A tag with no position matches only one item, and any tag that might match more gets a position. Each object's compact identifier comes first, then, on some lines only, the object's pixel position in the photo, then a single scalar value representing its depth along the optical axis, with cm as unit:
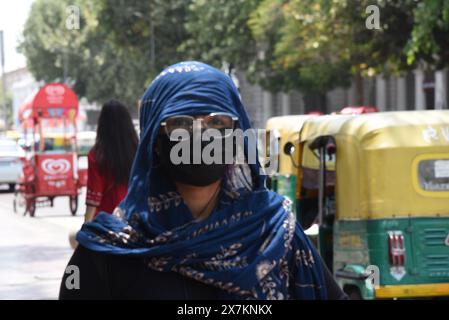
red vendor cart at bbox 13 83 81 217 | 2120
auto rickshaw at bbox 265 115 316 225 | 1259
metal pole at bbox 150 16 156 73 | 4091
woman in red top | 657
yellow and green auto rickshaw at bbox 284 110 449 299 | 874
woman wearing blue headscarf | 253
